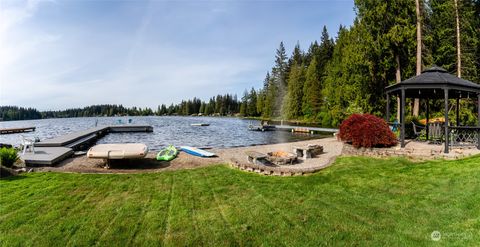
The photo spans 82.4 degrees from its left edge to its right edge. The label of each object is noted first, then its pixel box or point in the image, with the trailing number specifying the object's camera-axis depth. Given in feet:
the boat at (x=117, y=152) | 35.42
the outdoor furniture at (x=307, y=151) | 40.50
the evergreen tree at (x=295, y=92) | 197.88
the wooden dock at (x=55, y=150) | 35.35
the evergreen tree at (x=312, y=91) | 179.83
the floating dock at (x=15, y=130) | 160.97
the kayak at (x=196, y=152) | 43.91
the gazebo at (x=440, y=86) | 33.40
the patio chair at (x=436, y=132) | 39.70
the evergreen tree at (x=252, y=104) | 332.90
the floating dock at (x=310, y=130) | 108.06
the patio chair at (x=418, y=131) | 45.01
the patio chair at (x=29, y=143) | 40.61
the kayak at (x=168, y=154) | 41.05
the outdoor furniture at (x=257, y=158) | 35.70
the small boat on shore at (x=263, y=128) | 134.82
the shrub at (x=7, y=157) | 31.51
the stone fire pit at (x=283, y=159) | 36.04
